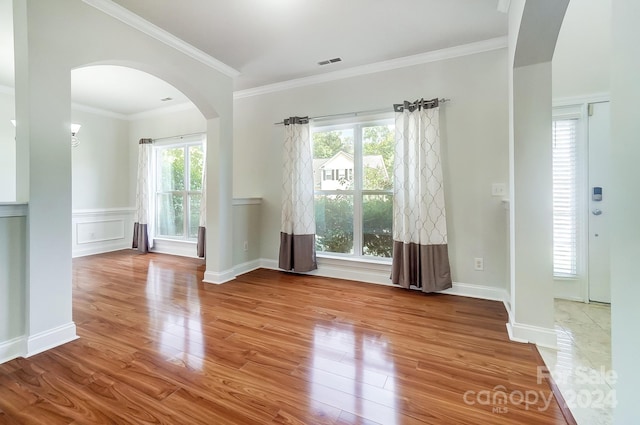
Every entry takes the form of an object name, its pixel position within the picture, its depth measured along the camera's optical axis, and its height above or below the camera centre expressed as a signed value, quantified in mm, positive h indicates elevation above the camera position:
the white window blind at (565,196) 2844 +134
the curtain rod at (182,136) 4803 +1294
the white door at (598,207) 2740 +21
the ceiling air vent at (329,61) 3262 +1731
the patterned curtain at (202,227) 4398 -250
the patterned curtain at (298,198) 3682 +160
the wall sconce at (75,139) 3681 +1097
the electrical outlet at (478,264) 2953 -564
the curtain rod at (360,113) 3245 +1177
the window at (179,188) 5004 +408
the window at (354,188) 3461 +288
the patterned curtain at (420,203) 2988 +72
